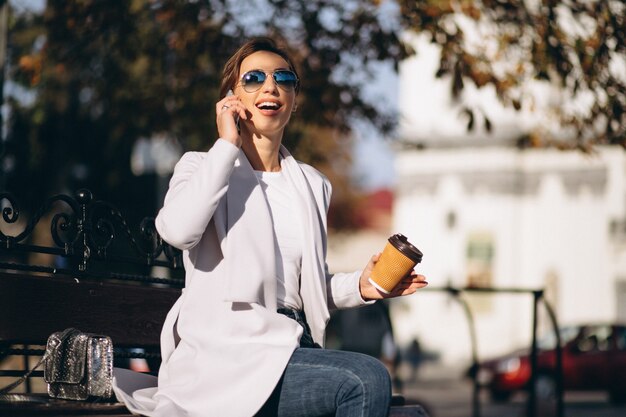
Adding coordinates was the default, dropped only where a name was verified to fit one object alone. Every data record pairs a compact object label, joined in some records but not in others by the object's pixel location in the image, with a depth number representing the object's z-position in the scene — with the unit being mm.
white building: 45188
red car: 25859
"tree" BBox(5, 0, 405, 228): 11875
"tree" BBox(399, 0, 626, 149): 10242
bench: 4527
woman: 4113
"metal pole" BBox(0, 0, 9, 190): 8602
